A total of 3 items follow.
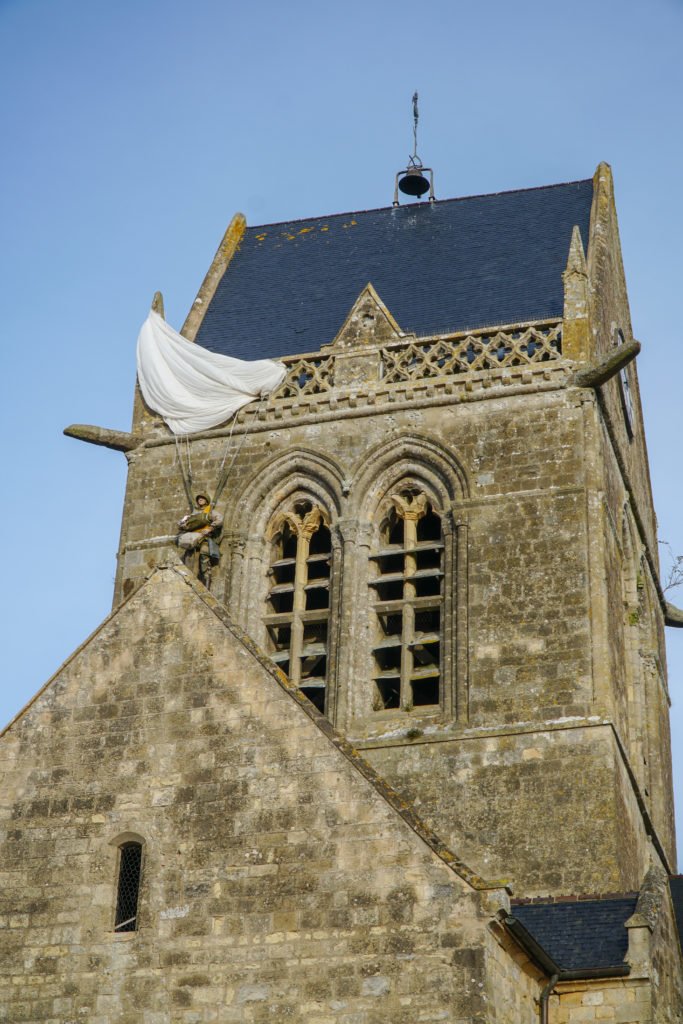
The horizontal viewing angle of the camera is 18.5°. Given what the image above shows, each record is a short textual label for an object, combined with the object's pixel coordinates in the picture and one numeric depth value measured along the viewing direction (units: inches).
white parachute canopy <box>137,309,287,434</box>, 984.3
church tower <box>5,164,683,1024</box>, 574.2
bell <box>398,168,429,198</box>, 1157.7
